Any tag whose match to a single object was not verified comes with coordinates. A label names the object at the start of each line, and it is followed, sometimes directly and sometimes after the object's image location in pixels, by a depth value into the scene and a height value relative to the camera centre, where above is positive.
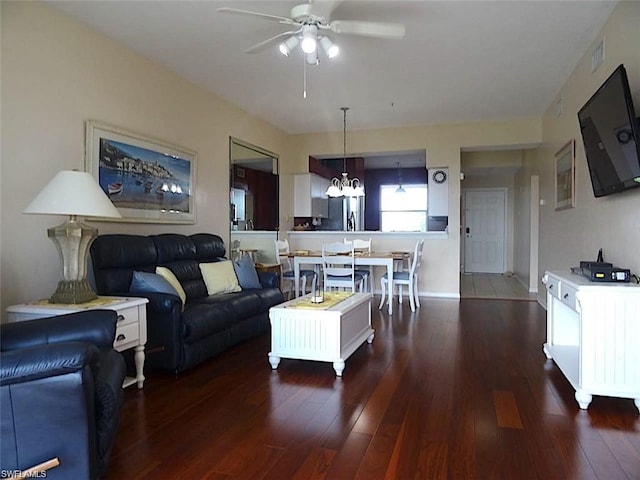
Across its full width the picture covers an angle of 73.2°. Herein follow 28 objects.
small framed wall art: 4.28 +0.66
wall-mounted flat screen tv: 2.50 +0.66
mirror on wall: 5.63 +0.69
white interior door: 10.08 +0.13
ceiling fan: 2.84 +1.39
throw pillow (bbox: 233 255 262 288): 4.36 -0.39
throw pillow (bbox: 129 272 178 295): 3.14 -0.35
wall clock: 6.73 +0.95
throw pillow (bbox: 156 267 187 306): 3.48 -0.36
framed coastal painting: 3.53 +0.57
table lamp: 2.50 +0.12
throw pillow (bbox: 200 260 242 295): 4.08 -0.41
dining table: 5.52 -0.30
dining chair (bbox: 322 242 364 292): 5.39 -0.44
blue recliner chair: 1.50 -0.62
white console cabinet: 2.42 -0.59
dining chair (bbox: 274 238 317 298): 6.21 -0.49
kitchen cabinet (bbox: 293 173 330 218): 7.38 +0.72
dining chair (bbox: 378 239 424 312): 5.57 -0.55
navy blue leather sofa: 3.04 -0.55
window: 10.99 +0.73
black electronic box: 2.59 -0.22
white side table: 2.54 -0.48
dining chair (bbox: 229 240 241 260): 5.60 -0.20
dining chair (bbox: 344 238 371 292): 6.06 -0.18
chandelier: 6.44 +0.70
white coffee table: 3.11 -0.73
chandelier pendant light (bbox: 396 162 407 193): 10.92 +1.31
